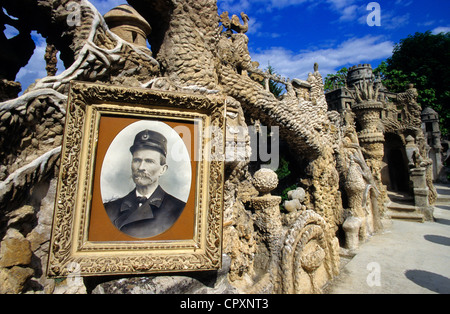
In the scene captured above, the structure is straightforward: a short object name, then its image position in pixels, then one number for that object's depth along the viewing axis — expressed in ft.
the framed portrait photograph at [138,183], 5.24
